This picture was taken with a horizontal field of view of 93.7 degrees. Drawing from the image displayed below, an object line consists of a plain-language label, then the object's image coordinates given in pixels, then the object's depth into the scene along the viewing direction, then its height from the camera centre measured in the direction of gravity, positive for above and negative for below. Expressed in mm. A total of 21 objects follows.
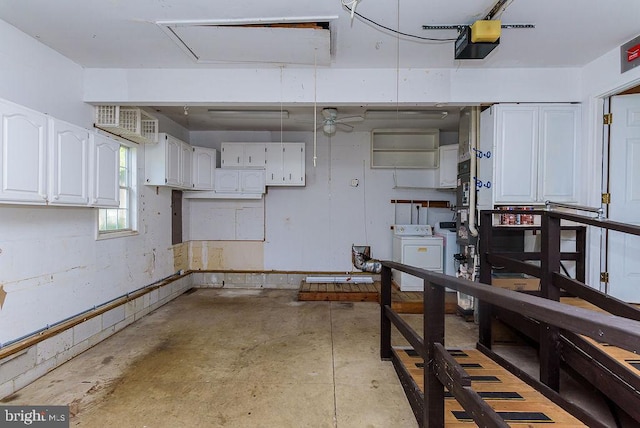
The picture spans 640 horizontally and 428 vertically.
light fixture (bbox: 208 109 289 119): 4406 +1448
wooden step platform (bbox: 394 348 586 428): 1674 -1167
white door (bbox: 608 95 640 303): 2865 +211
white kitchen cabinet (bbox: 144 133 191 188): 4125 +666
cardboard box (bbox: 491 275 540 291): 3453 -819
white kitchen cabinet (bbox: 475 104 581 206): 3137 +625
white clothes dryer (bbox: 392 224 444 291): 4652 -679
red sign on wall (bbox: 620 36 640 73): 2505 +1353
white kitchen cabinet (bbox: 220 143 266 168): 5129 +943
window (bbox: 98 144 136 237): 3696 +120
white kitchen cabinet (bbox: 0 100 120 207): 2072 +383
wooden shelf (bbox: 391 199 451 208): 5461 +154
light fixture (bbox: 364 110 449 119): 4319 +1448
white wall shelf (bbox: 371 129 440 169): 5262 +1106
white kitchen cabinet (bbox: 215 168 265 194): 5098 +510
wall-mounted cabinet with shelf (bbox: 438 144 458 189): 4832 +744
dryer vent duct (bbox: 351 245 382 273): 5418 -882
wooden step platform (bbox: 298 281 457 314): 4156 -1278
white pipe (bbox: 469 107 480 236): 3514 +665
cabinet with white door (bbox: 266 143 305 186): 5133 +797
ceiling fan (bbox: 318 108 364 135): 4180 +1331
